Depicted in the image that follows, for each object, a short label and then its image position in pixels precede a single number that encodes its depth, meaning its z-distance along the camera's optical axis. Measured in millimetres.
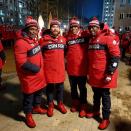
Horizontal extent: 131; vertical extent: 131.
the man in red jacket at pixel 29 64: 2321
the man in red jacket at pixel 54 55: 2576
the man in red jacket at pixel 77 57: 2642
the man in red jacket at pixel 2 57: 3272
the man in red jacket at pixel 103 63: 2290
